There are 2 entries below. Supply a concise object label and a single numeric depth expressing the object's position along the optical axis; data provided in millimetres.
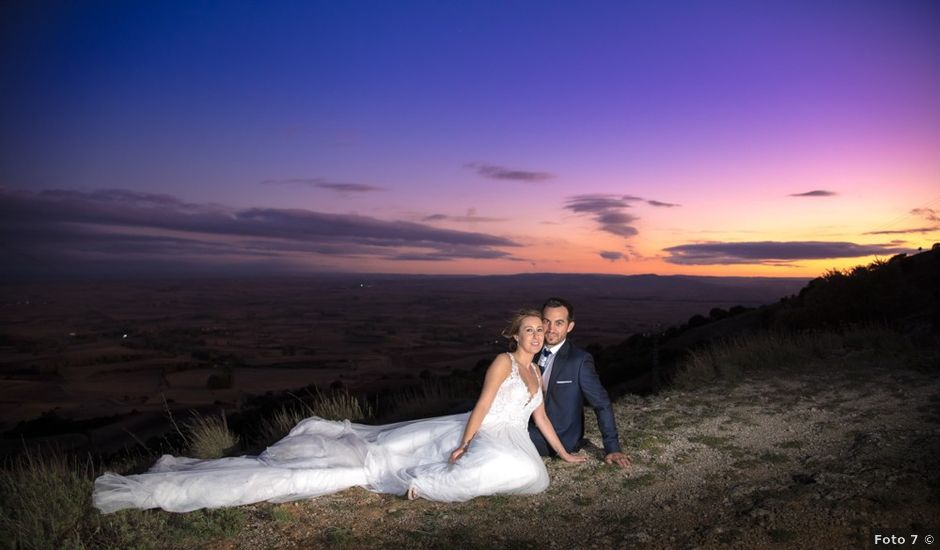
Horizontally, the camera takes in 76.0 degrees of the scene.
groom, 6266
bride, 5414
